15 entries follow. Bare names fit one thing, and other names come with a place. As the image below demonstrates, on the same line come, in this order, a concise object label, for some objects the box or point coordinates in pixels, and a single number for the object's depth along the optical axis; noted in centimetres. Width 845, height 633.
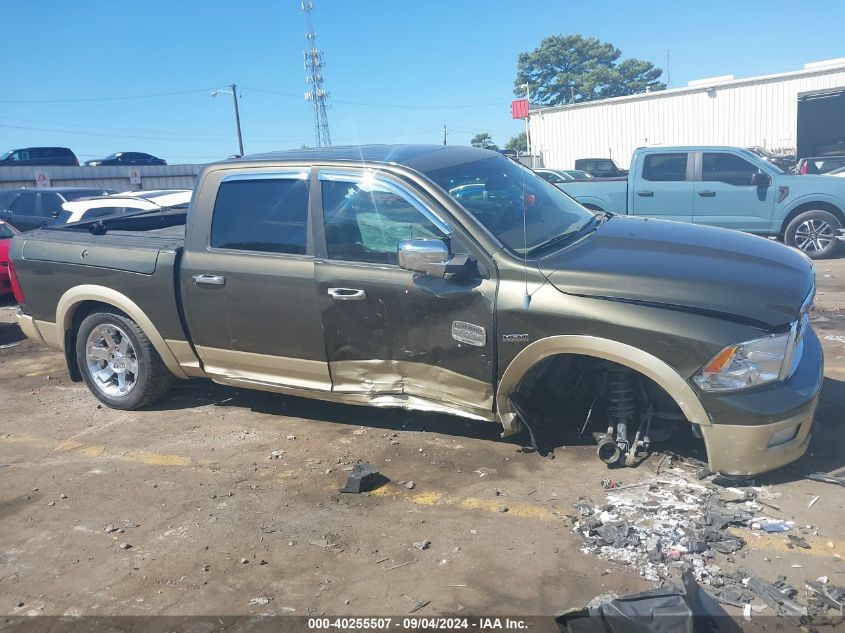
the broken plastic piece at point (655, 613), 264
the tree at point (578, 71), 6794
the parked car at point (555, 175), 1895
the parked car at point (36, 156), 3406
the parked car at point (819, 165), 1372
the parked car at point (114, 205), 1100
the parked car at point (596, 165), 2712
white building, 2848
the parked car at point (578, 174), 2214
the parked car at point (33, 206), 1427
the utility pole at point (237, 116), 4478
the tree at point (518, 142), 6231
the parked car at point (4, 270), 1045
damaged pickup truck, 368
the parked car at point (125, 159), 3619
